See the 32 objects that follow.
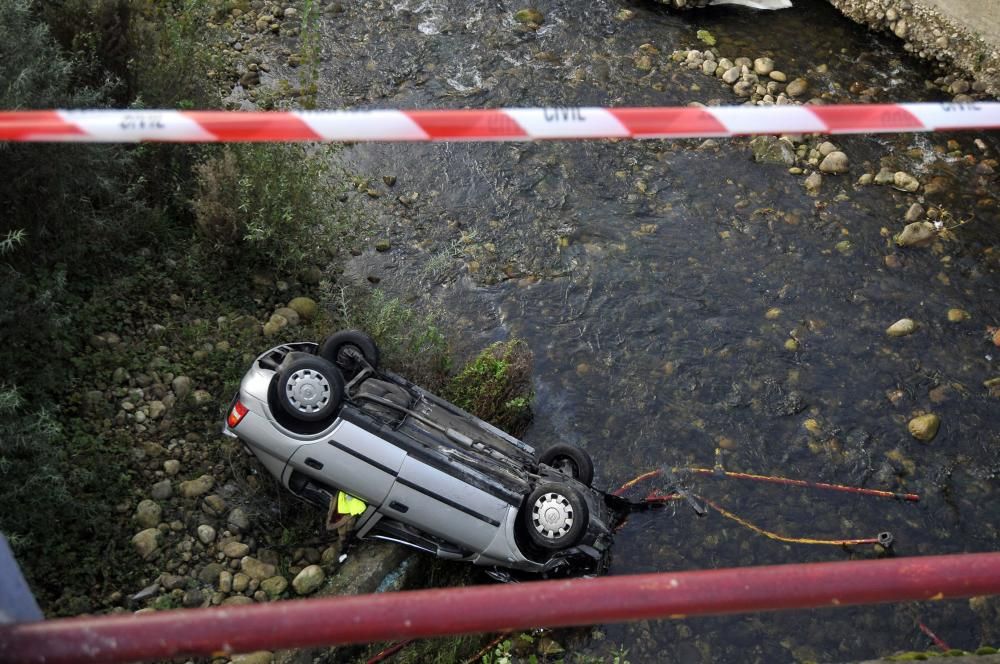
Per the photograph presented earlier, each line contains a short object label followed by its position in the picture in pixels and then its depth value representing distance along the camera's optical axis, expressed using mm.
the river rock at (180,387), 6488
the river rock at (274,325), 7219
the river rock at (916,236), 9367
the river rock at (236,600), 5650
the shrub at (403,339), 7147
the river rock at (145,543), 5703
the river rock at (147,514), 5828
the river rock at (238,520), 6066
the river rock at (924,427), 7840
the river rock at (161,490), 5984
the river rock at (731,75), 11000
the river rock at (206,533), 5934
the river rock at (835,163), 10062
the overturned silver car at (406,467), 5750
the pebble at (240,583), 5777
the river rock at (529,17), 11516
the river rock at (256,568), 5879
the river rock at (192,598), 5586
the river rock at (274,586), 5828
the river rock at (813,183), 9891
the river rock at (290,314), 7379
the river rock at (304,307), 7512
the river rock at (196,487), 6074
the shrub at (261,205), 7307
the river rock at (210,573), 5758
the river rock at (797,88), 10898
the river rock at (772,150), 10188
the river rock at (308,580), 5895
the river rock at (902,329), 8609
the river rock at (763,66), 11172
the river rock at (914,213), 9609
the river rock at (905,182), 9945
